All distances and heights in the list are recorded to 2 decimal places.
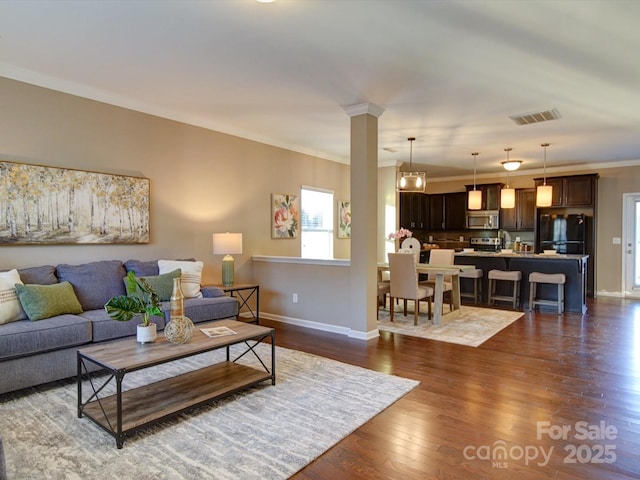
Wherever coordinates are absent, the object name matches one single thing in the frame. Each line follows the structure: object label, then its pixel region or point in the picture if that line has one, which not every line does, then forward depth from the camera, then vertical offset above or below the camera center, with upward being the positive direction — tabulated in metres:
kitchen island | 6.23 -0.63
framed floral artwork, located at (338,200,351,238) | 7.86 +0.23
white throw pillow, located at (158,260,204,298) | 4.29 -0.47
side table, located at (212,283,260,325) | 4.99 -0.90
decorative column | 4.62 +0.16
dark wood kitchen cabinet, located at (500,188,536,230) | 8.70 +0.40
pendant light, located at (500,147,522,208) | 6.93 +0.59
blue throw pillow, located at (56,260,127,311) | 3.73 -0.49
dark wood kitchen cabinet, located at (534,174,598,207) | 7.86 +0.81
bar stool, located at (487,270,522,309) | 6.53 -0.85
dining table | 5.34 -0.65
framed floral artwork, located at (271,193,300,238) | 6.30 +0.25
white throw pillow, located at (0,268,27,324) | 3.09 -0.56
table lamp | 4.98 -0.22
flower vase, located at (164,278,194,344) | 2.70 -0.64
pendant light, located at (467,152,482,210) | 7.28 +0.58
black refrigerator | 7.92 -0.03
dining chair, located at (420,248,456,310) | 6.61 -0.45
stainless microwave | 9.17 +0.26
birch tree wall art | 3.59 +0.25
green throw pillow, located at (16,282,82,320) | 3.18 -0.58
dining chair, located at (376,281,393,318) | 5.68 -0.81
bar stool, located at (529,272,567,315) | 6.06 -0.88
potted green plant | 2.56 -0.51
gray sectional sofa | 2.86 -0.77
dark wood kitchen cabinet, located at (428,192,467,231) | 9.62 +0.49
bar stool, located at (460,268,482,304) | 7.04 -1.01
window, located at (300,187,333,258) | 7.10 +0.14
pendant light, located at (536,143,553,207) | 6.54 +0.59
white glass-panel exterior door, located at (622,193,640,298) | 7.78 -0.27
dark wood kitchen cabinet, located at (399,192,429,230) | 9.53 +0.49
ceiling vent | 4.73 +1.40
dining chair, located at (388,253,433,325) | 5.26 -0.66
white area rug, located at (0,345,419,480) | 2.04 -1.23
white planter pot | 2.70 -0.71
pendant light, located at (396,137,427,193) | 5.74 +0.71
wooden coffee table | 2.32 -1.13
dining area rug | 4.70 -1.27
